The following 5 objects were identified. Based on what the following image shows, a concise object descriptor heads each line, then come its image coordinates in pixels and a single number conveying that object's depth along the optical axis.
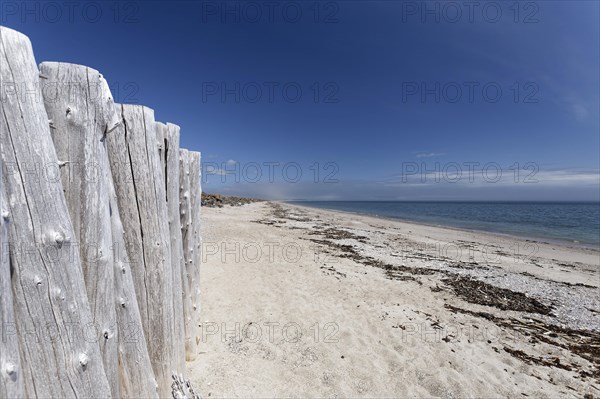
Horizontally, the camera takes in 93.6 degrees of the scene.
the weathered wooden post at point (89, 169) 1.79
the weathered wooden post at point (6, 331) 1.51
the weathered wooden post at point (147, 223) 2.25
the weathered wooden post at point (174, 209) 2.83
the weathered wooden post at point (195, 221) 4.09
